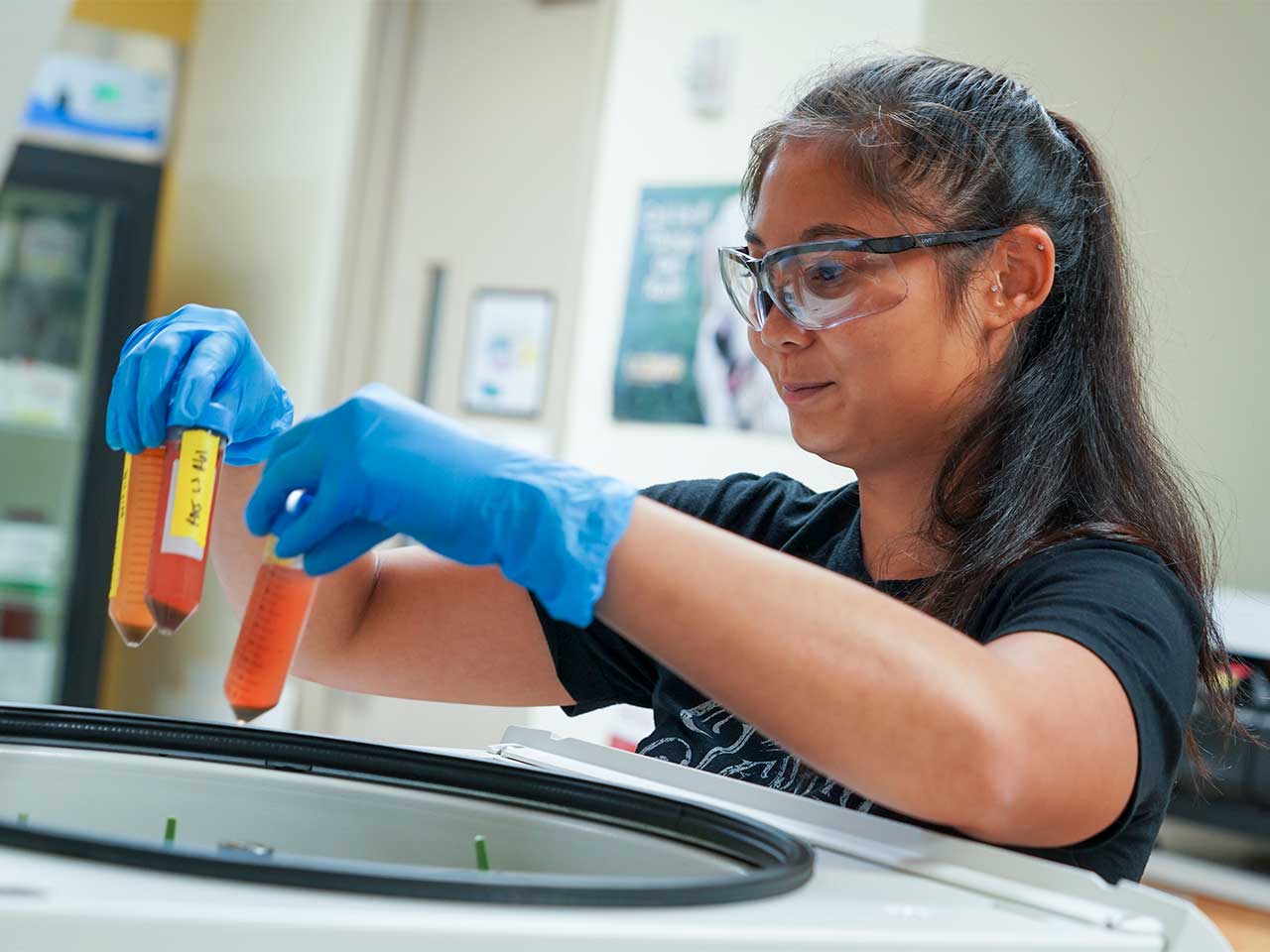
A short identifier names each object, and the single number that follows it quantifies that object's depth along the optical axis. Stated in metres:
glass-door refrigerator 4.06
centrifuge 0.51
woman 0.79
